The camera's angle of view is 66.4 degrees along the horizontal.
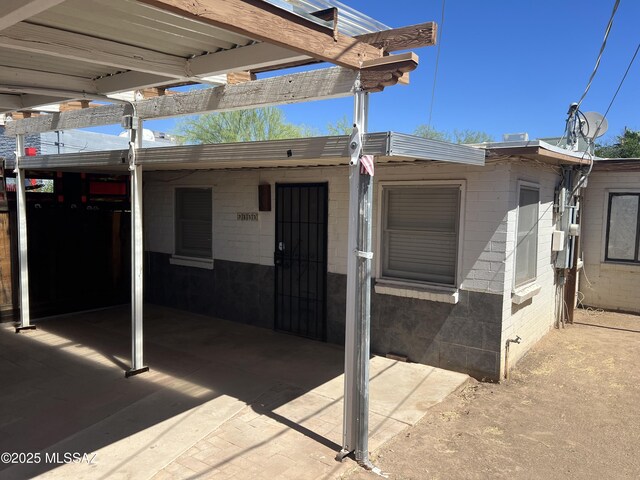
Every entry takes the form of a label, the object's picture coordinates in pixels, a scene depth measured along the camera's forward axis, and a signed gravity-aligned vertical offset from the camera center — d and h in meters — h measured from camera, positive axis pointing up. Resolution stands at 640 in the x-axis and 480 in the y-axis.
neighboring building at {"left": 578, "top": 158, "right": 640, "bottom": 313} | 8.74 -0.53
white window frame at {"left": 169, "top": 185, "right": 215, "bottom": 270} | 8.22 -0.99
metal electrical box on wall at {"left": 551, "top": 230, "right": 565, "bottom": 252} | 7.37 -0.49
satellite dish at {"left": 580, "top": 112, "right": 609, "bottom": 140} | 7.91 +1.35
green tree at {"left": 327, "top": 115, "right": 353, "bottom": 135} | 25.38 +3.87
